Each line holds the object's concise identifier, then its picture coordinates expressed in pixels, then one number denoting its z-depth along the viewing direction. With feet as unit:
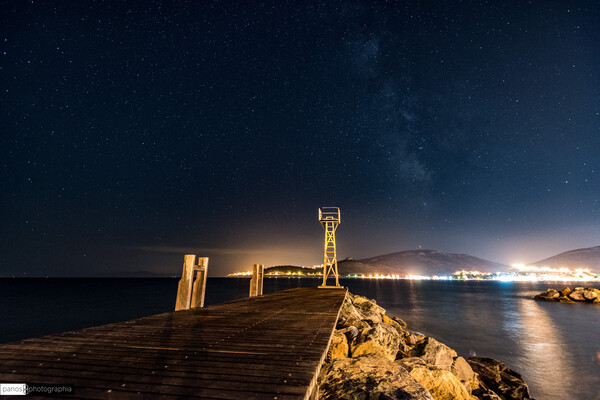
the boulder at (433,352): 28.86
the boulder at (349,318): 30.63
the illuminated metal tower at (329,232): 73.46
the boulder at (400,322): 67.26
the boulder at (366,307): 51.38
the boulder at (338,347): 23.16
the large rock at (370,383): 12.80
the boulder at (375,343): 24.26
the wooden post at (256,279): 55.01
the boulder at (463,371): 29.12
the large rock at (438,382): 17.84
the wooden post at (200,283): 37.04
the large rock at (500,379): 31.89
